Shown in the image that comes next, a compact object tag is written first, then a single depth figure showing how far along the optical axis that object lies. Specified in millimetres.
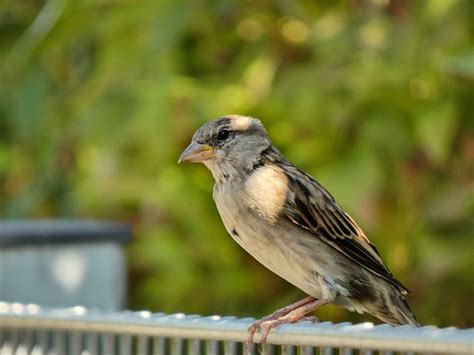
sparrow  5629
